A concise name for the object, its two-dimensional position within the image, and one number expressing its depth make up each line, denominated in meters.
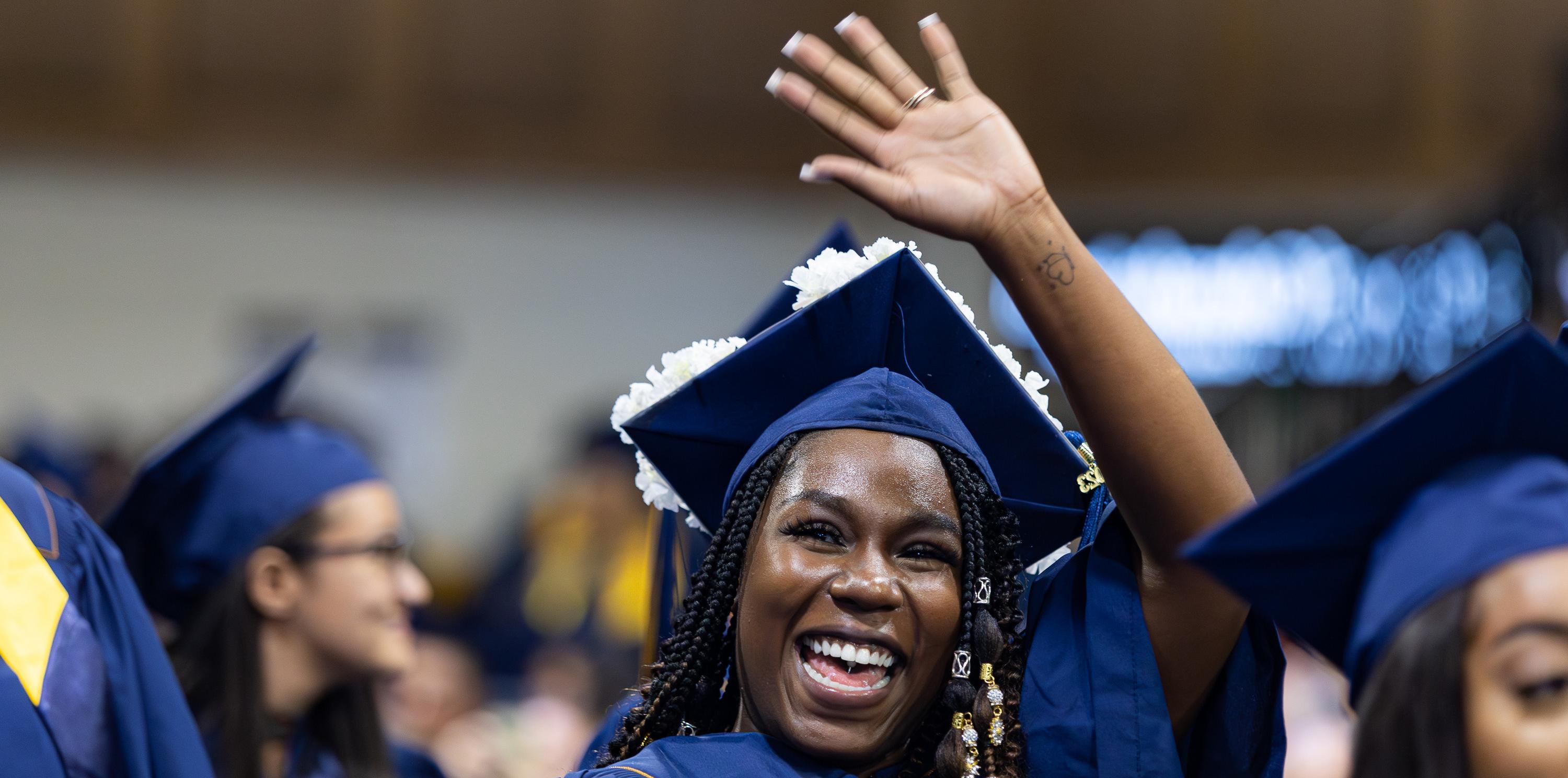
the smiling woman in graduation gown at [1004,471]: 3.17
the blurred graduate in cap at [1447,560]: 2.98
